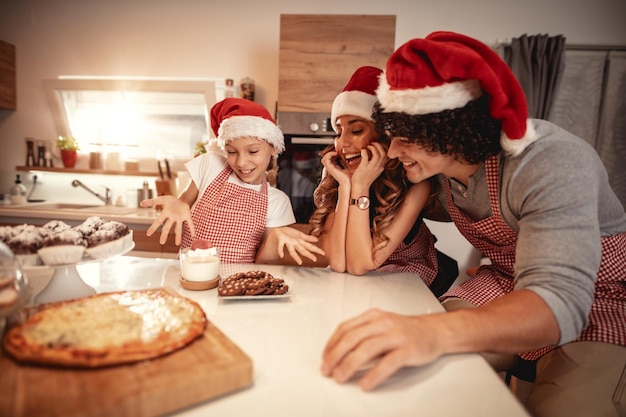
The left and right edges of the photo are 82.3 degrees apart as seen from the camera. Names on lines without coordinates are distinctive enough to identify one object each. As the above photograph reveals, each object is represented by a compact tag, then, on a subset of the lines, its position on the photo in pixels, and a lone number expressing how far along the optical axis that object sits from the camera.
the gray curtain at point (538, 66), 2.84
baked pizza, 0.55
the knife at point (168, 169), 3.23
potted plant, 3.37
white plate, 0.89
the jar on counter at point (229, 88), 3.12
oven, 2.66
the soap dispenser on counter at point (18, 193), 3.25
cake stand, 0.86
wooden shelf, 3.27
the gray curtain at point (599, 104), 2.96
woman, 1.31
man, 0.68
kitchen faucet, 3.35
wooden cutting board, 0.47
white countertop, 0.54
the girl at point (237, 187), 1.61
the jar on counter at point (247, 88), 3.04
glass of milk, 0.98
